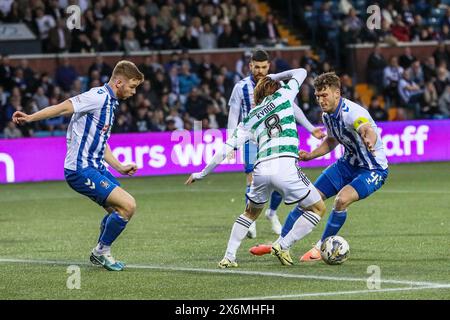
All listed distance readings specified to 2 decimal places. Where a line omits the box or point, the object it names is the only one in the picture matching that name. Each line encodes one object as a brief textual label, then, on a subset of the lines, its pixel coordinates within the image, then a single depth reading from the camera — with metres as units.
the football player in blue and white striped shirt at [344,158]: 11.90
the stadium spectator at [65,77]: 26.39
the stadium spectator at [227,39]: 29.38
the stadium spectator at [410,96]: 29.61
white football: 11.58
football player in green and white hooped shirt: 11.26
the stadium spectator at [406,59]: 30.50
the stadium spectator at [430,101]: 29.30
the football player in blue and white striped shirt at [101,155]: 11.37
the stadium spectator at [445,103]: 29.34
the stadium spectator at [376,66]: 30.22
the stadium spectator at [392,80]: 29.73
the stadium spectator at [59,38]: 27.31
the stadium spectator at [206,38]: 29.34
